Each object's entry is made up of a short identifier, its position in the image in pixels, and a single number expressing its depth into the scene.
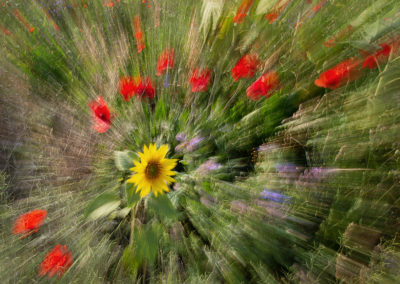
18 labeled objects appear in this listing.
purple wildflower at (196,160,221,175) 0.74
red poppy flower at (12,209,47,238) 0.73
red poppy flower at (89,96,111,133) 0.78
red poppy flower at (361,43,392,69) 0.49
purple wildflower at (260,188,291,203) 0.60
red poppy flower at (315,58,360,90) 0.55
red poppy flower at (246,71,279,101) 0.67
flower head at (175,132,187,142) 0.80
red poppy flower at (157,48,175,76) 0.85
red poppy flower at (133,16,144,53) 0.91
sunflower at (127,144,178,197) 0.66
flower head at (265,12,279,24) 0.67
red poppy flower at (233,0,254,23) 0.68
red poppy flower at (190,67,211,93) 0.78
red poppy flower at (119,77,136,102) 0.82
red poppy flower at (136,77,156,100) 0.84
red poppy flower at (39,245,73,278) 0.65
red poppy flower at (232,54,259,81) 0.71
